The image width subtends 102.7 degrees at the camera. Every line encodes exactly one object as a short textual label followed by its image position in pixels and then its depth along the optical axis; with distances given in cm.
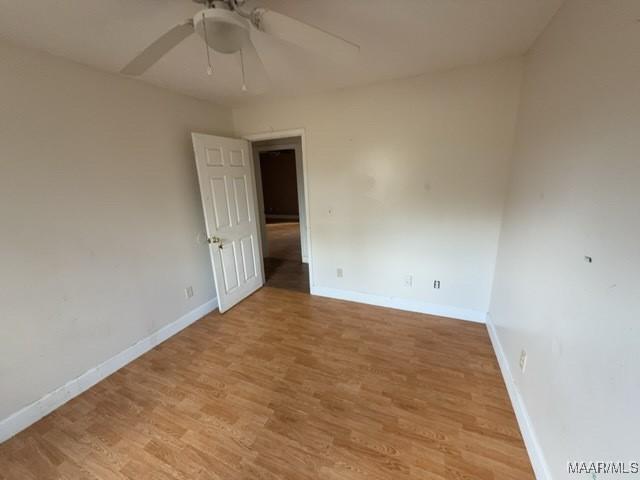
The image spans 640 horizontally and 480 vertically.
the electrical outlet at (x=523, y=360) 153
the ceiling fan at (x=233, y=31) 95
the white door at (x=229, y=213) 264
